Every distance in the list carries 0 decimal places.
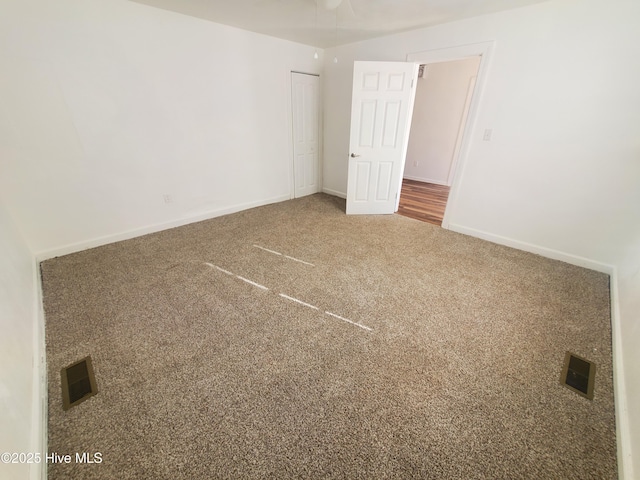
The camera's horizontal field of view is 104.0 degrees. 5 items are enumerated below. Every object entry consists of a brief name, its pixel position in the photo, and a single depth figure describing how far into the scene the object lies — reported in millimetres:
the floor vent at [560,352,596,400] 1392
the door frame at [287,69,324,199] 3805
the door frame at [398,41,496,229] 2629
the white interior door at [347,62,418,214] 3160
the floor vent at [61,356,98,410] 1299
